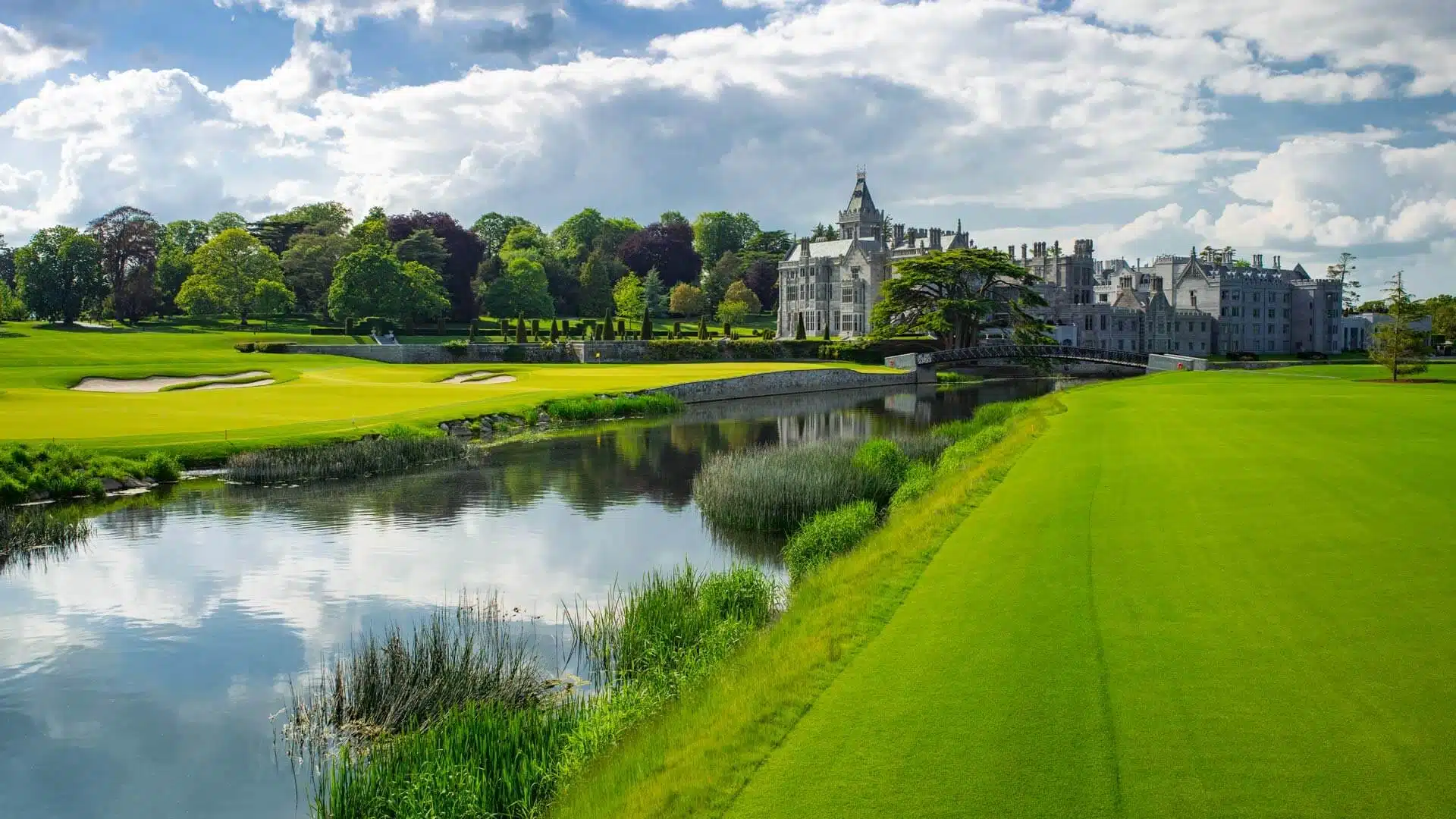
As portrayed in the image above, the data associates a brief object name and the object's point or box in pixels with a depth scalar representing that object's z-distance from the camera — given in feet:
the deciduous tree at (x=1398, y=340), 156.15
